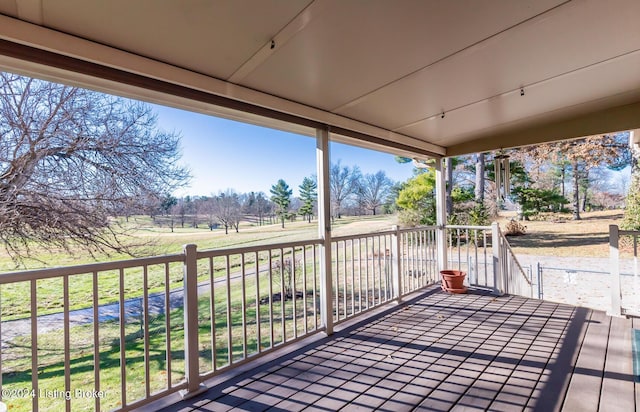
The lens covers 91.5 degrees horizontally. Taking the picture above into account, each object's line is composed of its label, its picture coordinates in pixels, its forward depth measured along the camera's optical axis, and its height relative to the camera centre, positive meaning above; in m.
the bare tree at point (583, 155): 9.68 +1.63
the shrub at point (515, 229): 10.95 -0.79
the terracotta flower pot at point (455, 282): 4.40 -1.05
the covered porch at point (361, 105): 1.63 +0.89
